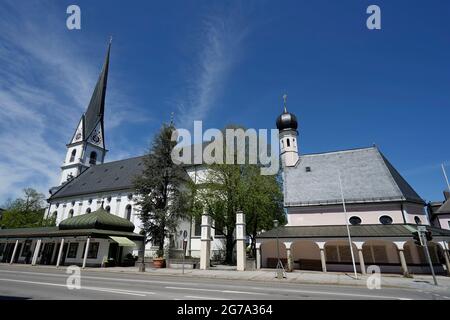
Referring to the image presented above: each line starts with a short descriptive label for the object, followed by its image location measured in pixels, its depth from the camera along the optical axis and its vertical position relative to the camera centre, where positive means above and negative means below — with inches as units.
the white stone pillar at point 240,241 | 930.1 +53.7
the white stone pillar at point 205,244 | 996.5 +45.6
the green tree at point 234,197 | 1173.1 +260.4
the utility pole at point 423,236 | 584.3 +45.5
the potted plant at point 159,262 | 1050.1 -21.9
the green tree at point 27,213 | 2009.1 +326.8
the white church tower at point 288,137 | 1528.1 +682.5
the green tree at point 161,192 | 1166.3 +293.9
